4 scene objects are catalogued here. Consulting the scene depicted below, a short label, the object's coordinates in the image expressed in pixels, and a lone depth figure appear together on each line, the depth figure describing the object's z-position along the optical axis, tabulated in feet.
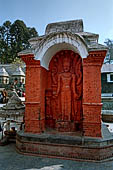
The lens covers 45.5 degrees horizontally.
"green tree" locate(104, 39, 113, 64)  150.20
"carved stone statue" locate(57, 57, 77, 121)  18.58
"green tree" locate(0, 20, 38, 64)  141.59
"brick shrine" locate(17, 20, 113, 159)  15.40
